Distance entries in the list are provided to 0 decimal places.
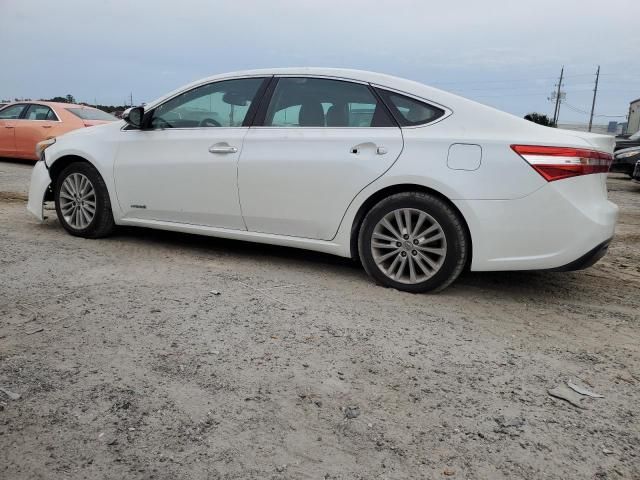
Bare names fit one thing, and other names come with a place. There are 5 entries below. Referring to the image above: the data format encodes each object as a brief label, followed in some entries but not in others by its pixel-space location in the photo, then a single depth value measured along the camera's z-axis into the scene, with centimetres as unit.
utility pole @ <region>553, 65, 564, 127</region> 7150
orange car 1127
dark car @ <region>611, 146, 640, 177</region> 1278
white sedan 364
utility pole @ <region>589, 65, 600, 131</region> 6906
